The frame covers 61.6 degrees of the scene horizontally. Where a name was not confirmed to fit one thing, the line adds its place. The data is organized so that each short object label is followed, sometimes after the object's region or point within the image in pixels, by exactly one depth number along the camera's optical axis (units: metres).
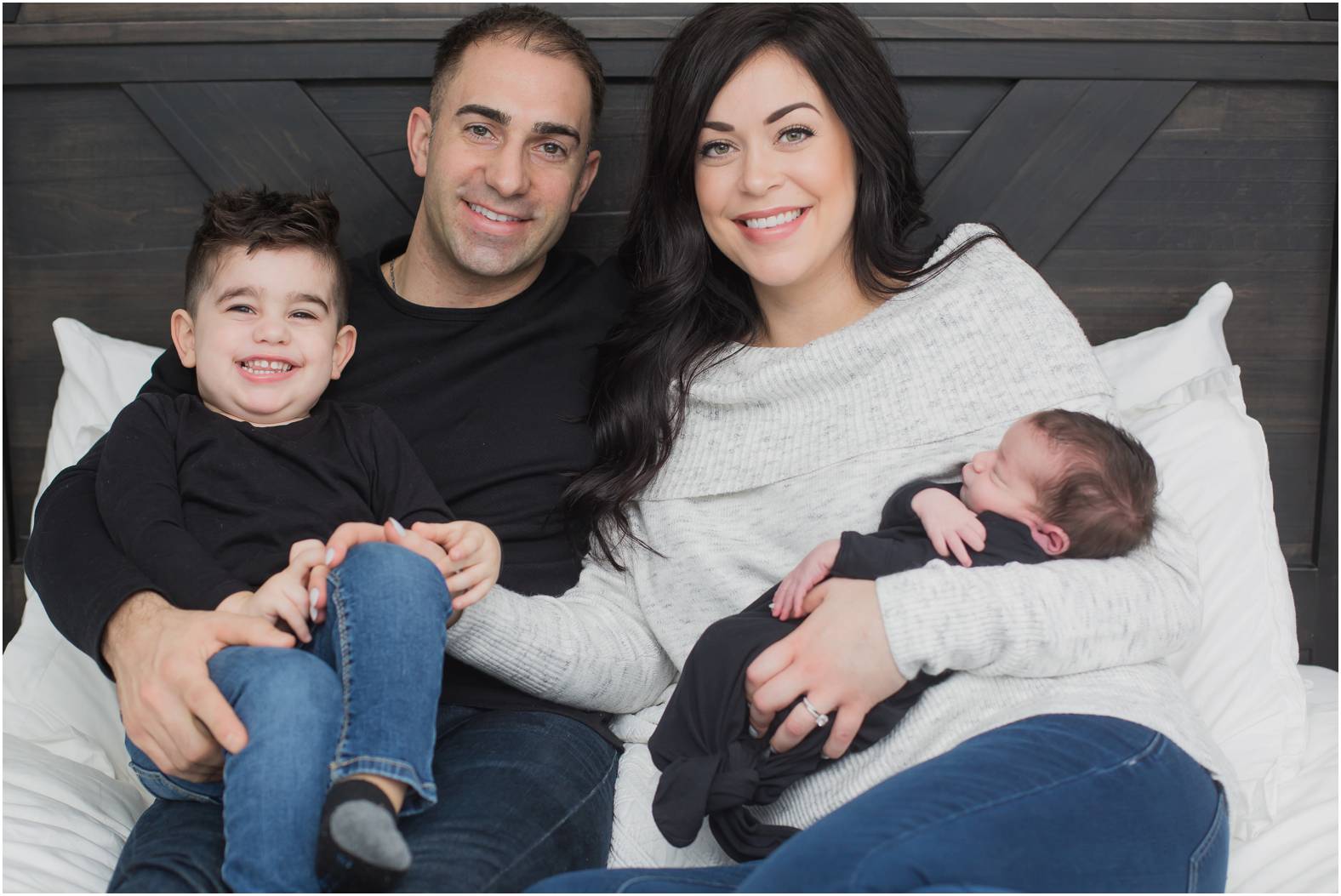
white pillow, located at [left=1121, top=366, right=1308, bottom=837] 1.92
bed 2.38
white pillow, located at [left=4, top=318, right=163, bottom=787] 1.98
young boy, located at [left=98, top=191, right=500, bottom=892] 1.35
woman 1.36
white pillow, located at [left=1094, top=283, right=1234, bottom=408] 2.29
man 1.61
